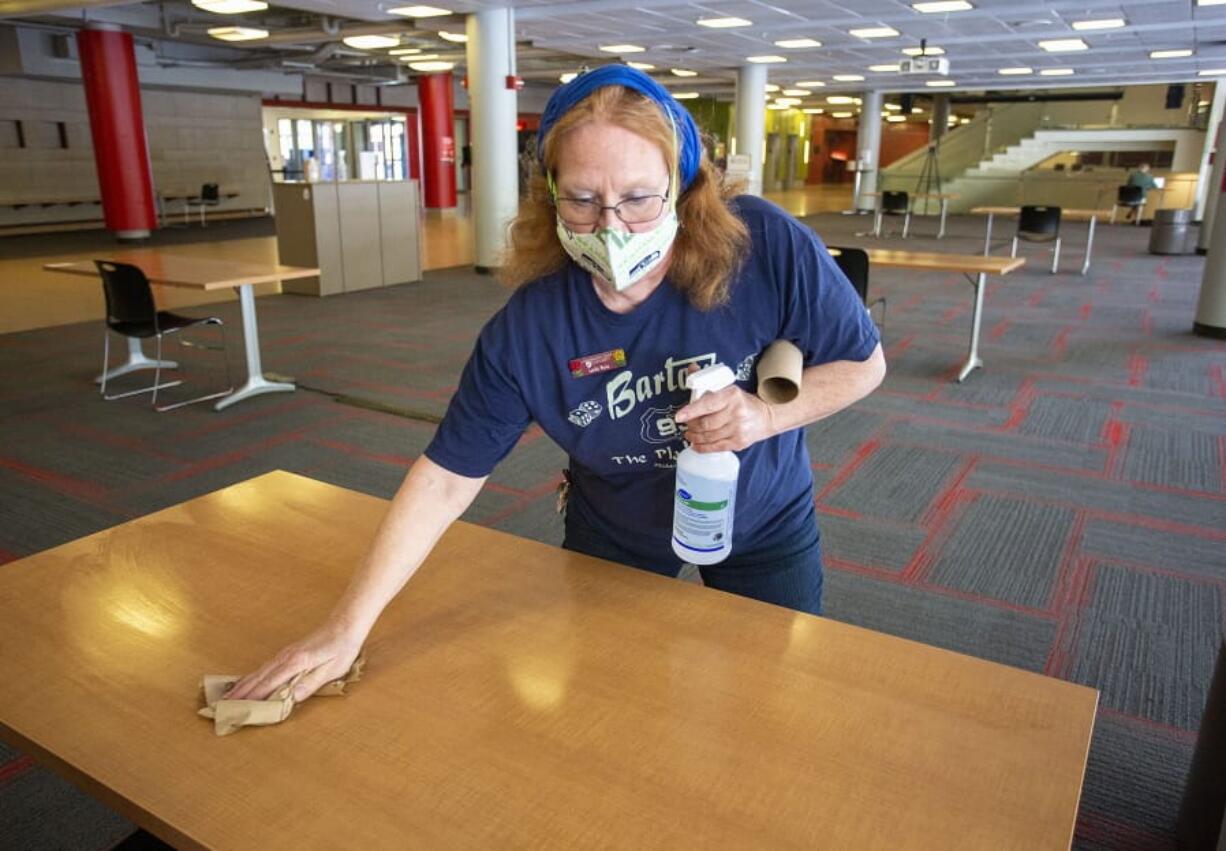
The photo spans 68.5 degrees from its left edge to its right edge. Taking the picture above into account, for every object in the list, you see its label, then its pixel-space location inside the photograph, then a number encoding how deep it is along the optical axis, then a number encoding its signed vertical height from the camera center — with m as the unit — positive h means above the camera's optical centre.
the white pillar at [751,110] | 15.93 +1.13
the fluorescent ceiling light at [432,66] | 17.09 +1.99
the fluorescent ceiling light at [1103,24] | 10.68 +1.79
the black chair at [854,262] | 5.26 -0.49
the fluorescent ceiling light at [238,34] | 13.00 +1.96
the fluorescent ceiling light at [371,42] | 12.90 +1.88
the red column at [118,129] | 12.20 +0.56
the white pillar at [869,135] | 20.53 +0.92
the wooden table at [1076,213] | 9.91 -0.49
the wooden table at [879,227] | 14.98 -0.84
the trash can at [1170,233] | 12.34 -0.73
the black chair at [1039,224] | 9.72 -0.49
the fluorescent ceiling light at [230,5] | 9.76 +1.77
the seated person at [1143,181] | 15.16 -0.05
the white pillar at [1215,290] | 6.78 -0.82
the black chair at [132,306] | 4.87 -0.72
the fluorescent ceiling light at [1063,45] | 12.57 +1.83
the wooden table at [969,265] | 5.47 -0.53
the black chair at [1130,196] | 14.31 -0.28
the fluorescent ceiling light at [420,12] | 9.86 +1.74
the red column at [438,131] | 18.38 +0.84
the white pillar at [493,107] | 9.69 +0.69
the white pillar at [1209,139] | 16.30 +0.71
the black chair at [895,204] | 13.85 -0.41
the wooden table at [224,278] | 4.90 -0.57
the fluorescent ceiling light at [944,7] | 9.73 +1.81
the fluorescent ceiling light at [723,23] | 10.97 +1.82
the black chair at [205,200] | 16.36 -0.51
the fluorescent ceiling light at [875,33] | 11.77 +1.85
